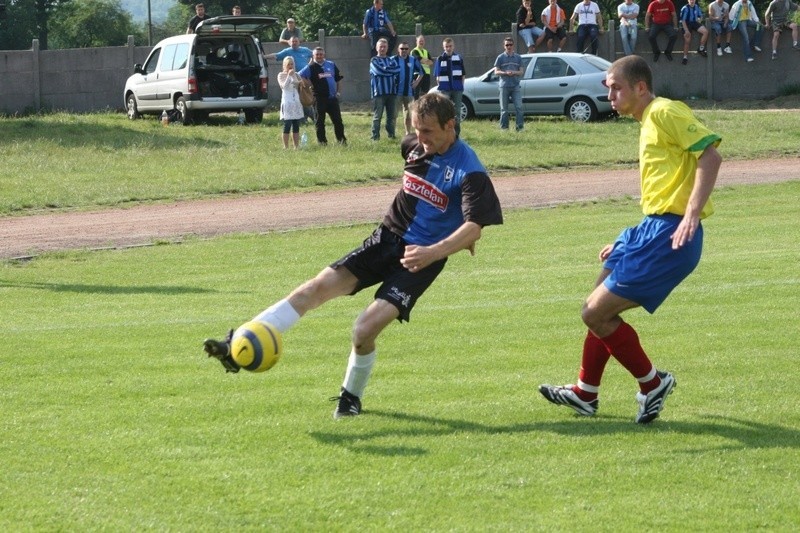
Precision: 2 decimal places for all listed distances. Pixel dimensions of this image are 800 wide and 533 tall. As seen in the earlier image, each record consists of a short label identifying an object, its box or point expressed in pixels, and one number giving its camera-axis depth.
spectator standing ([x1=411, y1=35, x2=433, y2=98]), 27.66
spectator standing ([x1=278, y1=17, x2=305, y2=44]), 29.34
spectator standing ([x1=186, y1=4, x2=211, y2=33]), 31.00
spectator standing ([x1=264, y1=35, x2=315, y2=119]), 27.98
